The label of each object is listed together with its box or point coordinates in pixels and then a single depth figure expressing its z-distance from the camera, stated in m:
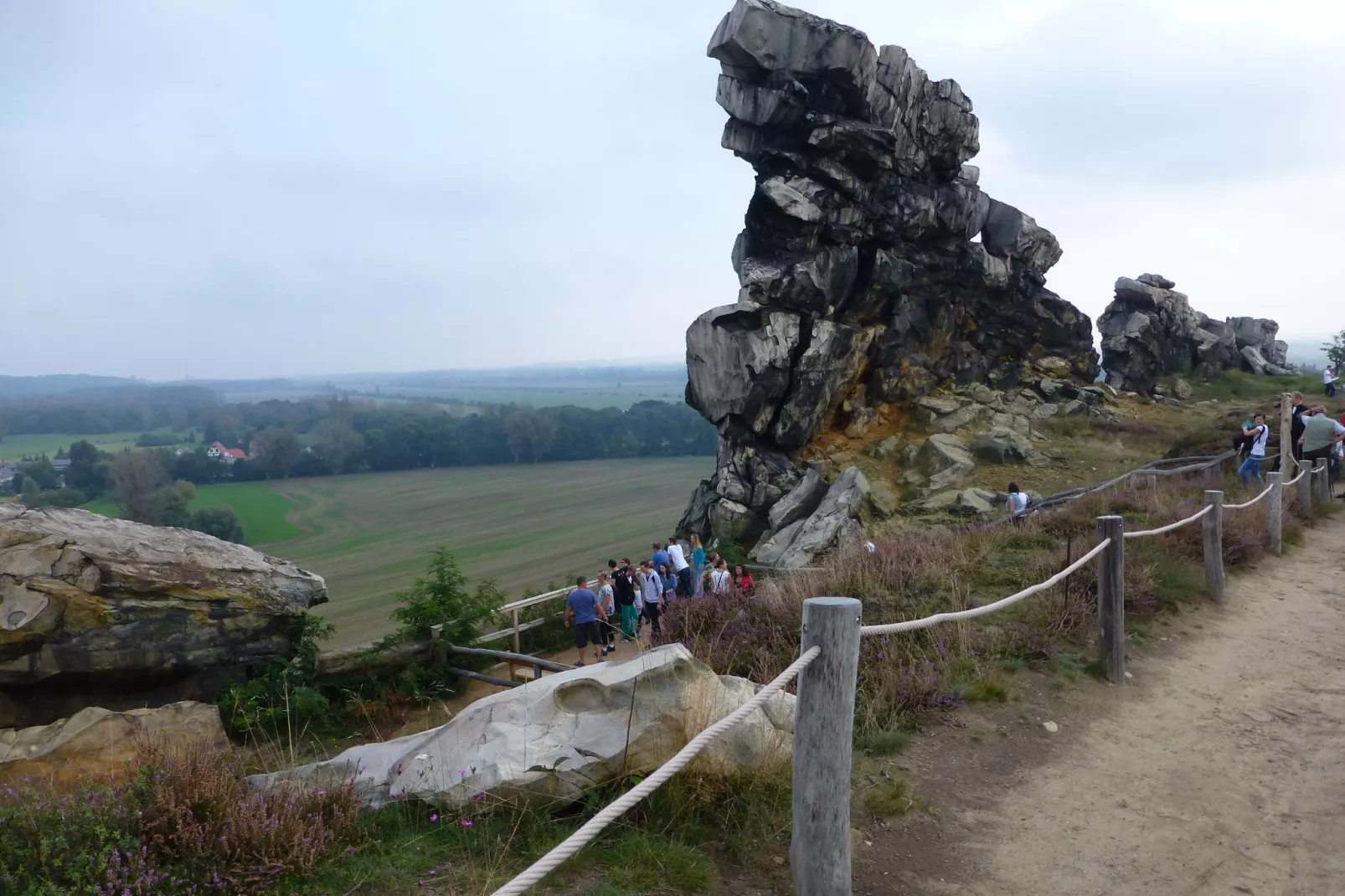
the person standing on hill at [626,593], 14.41
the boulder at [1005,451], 24.00
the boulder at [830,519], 20.02
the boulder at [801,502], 23.05
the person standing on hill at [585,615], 13.18
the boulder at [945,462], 22.55
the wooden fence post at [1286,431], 12.74
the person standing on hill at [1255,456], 14.77
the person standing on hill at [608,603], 14.28
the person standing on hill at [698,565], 14.79
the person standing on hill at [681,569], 14.36
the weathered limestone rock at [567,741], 4.07
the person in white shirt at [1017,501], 14.76
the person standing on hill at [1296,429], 15.38
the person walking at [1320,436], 15.30
